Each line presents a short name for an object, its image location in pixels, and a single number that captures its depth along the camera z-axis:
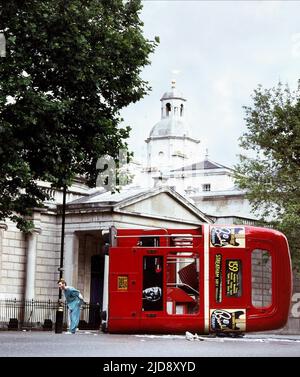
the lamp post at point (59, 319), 29.52
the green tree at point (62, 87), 24.33
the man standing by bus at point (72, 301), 27.34
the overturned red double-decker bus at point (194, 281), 23.44
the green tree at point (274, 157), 39.38
